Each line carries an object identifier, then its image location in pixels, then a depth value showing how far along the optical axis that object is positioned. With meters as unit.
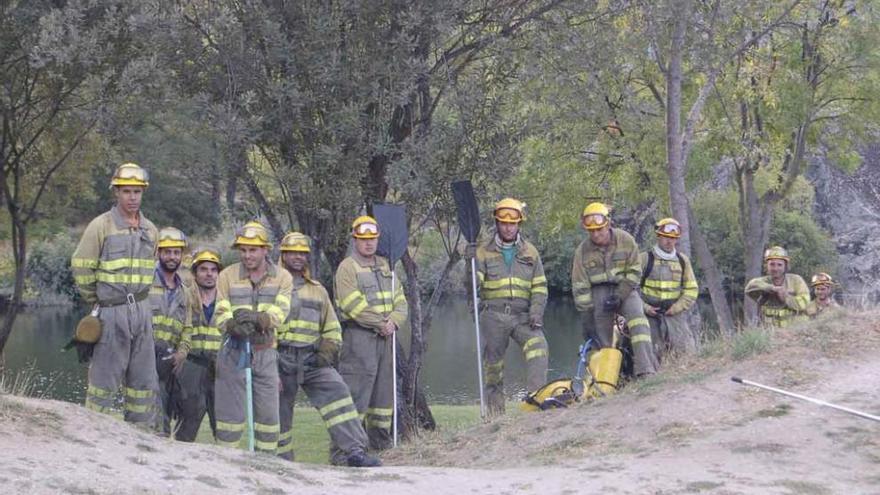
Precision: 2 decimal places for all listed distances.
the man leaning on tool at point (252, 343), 18.53
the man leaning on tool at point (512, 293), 23.02
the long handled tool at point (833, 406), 15.73
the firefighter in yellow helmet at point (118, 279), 17.83
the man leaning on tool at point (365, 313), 21.94
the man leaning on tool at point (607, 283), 22.19
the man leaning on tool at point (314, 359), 19.67
